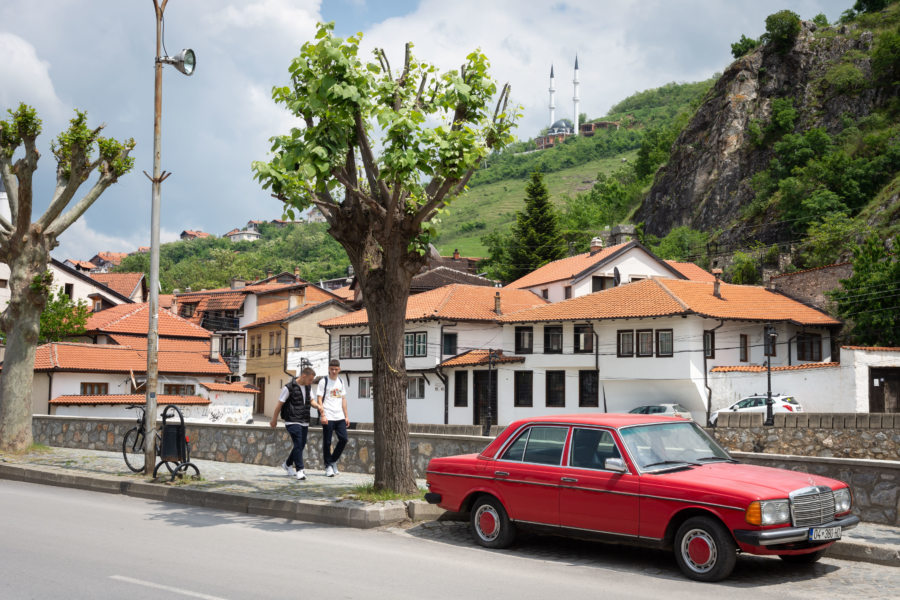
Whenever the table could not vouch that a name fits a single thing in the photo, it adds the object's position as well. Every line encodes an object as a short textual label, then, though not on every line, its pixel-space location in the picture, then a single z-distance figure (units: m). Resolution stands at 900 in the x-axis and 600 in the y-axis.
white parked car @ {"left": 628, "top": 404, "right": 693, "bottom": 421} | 38.44
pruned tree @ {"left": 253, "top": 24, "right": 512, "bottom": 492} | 11.16
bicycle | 13.73
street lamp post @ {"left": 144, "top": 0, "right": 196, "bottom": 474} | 14.45
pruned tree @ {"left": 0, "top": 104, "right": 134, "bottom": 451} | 18.11
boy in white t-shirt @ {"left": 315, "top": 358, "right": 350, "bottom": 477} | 13.83
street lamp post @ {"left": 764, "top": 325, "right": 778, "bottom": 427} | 30.77
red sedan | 7.53
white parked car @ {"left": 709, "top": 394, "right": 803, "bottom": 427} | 34.47
